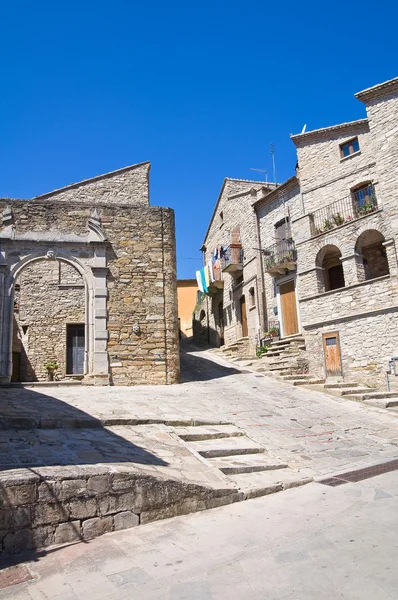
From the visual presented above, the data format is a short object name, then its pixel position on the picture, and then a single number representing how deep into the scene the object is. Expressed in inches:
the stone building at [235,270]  861.8
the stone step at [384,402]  423.5
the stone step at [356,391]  477.0
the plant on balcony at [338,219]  671.1
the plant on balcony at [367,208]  631.2
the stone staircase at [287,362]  571.6
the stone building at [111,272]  479.5
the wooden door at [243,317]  920.3
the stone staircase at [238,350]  814.5
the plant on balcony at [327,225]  683.6
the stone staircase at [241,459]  212.8
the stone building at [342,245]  580.4
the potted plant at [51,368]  629.0
